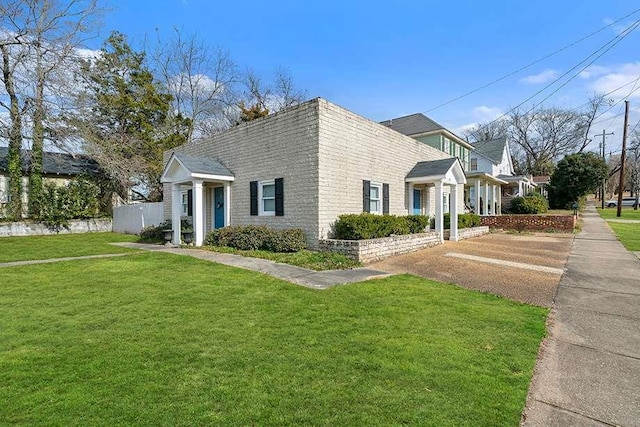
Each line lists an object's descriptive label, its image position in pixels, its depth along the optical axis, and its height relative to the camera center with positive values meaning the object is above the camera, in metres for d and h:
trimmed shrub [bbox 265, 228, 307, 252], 10.60 -0.90
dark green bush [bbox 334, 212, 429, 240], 10.48 -0.50
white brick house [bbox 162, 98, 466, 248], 10.84 +1.45
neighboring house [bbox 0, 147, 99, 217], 20.81 +3.19
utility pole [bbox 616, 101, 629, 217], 26.59 +5.33
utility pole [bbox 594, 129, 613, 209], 44.30 +9.11
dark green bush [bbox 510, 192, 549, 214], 24.98 +0.22
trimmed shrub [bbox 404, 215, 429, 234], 12.98 -0.50
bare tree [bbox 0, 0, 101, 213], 17.52 +8.48
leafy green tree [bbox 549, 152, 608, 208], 30.52 +2.75
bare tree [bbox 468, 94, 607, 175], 50.22 +10.92
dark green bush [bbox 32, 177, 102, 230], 20.20 +0.78
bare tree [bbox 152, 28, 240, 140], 29.73 +11.02
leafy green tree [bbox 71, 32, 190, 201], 22.12 +7.10
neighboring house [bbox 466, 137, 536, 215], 23.88 +2.42
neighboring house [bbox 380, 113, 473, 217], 24.88 +5.60
